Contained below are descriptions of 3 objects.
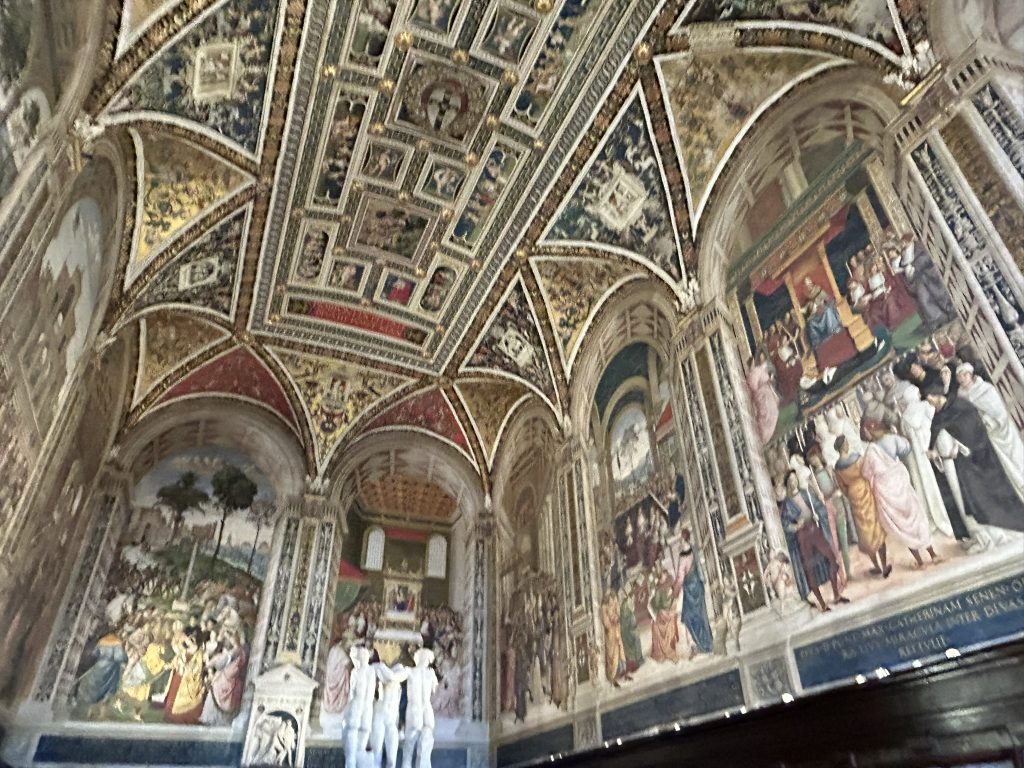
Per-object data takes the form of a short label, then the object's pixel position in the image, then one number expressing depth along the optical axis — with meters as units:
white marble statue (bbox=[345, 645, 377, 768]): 10.81
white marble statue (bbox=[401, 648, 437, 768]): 11.06
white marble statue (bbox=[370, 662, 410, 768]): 10.98
